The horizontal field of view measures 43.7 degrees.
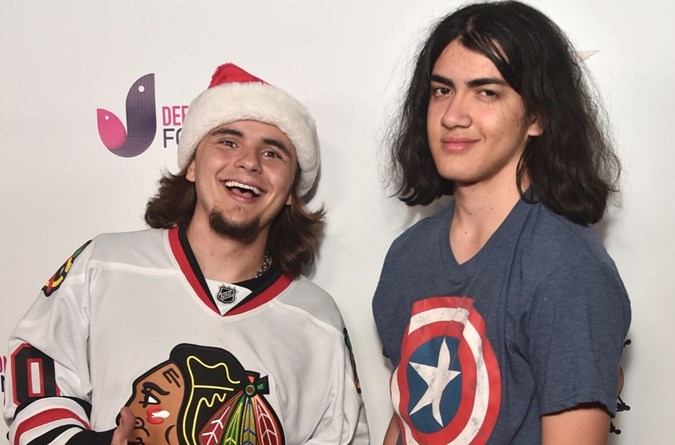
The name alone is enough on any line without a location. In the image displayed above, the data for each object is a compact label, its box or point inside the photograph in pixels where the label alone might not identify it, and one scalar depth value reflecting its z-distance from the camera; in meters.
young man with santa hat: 1.56
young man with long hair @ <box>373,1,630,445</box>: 1.21
